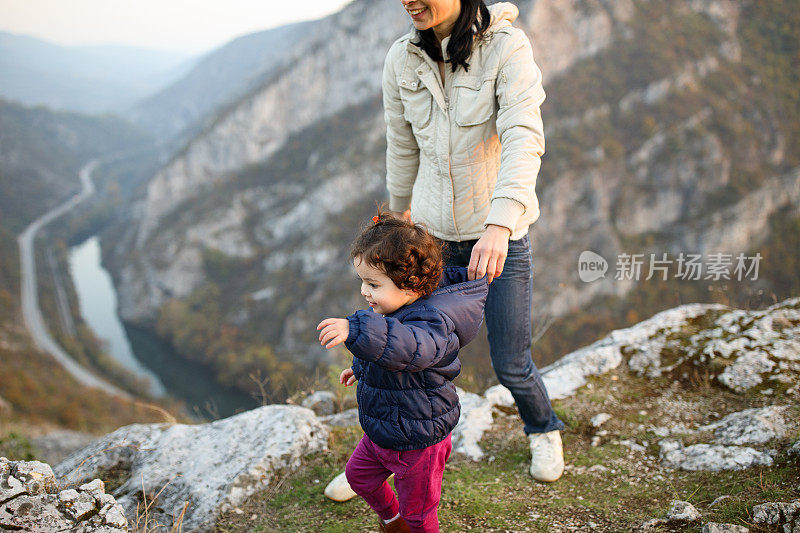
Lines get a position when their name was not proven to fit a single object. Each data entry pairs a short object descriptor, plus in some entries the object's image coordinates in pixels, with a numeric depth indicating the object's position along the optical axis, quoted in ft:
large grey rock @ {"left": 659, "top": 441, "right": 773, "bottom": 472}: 8.09
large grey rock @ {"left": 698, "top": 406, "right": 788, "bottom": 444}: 8.56
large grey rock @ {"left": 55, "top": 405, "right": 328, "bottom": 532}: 8.43
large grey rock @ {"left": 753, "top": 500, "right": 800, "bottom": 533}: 6.18
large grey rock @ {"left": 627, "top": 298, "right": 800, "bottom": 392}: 10.59
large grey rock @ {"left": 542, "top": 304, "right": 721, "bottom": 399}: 11.68
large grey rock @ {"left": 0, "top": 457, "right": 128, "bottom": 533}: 5.78
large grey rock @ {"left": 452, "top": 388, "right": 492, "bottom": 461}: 9.75
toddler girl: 5.40
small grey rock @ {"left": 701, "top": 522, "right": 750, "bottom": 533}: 6.18
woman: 6.46
